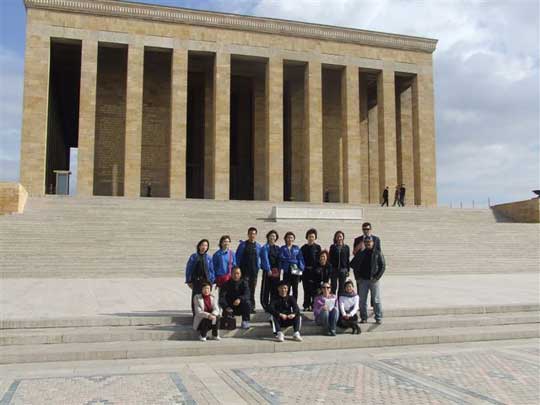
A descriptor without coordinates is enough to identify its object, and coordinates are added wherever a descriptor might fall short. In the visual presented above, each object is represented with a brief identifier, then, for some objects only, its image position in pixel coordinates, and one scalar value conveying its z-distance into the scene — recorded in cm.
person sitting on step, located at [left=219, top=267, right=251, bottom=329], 757
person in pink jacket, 761
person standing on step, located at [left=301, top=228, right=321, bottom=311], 832
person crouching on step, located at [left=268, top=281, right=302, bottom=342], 729
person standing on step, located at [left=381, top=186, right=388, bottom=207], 2842
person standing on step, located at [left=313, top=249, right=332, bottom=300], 823
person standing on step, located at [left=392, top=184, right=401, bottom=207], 2882
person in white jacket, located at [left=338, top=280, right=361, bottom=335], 772
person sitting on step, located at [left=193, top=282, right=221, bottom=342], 710
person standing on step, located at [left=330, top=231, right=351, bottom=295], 837
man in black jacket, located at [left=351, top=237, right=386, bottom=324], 802
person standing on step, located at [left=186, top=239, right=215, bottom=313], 752
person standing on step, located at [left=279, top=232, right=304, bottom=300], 801
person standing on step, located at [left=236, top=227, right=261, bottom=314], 809
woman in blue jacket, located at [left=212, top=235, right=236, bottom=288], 783
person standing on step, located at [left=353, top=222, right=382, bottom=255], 813
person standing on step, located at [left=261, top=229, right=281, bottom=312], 779
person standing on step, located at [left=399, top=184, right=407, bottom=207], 2845
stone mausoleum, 2641
